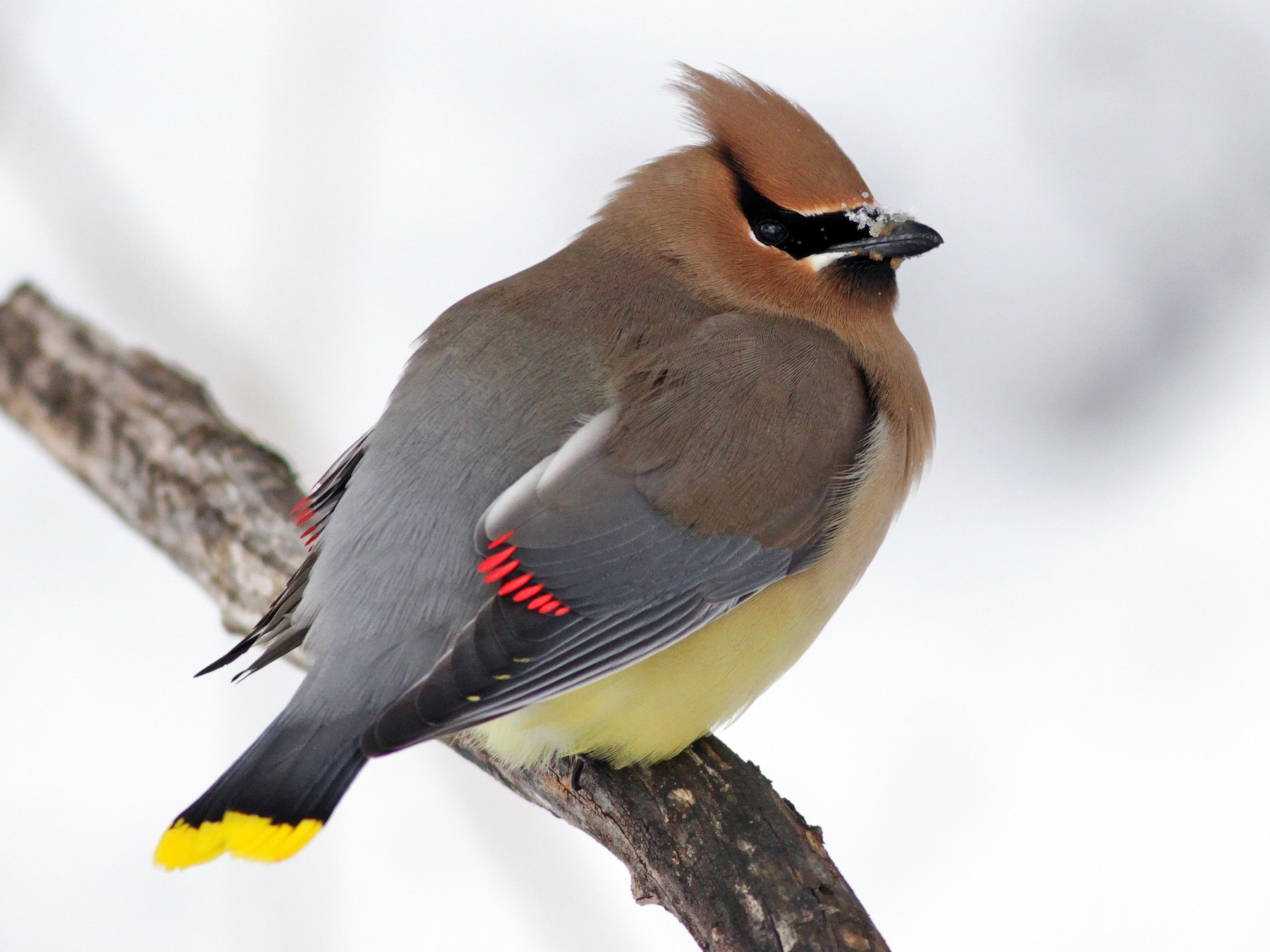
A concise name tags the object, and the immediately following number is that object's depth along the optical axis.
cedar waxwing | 5.61
